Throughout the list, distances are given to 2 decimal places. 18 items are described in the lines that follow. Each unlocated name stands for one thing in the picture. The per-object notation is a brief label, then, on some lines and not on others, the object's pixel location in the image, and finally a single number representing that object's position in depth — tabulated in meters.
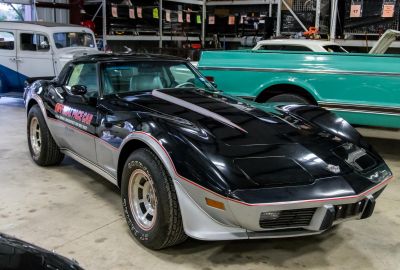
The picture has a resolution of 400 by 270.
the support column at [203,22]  14.28
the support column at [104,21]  11.18
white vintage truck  9.15
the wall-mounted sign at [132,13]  11.57
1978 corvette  2.67
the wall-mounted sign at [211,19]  14.02
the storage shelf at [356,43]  10.01
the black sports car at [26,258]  1.71
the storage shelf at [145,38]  11.41
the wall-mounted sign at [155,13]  12.34
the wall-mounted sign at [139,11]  11.77
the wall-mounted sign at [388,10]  9.50
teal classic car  5.28
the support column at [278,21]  11.24
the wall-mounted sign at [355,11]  9.91
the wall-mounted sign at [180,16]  13.34
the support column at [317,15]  10.50
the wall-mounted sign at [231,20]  13.55
